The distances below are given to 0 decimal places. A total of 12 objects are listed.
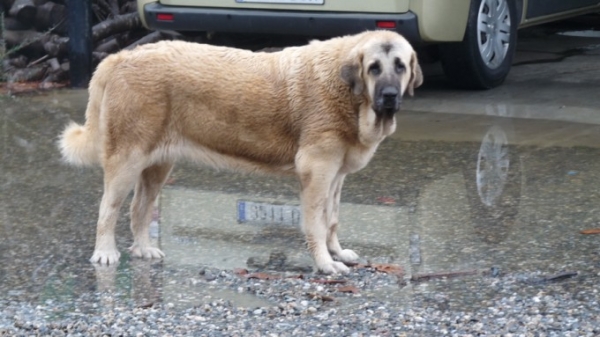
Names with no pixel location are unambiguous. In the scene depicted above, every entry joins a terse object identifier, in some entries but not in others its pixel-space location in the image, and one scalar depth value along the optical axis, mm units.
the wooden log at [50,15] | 11109
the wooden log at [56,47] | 10914
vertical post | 10234
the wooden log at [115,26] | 10977
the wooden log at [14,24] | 11156
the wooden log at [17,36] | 11031
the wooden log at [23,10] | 11070
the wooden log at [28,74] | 10641
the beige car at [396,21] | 8820
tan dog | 5730
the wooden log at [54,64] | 10745
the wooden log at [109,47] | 10943
